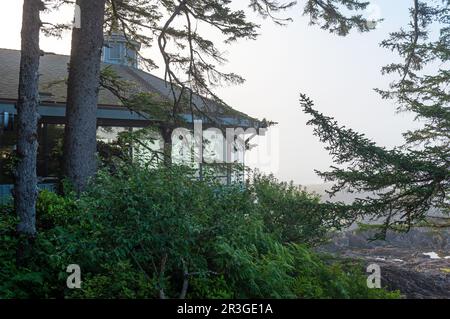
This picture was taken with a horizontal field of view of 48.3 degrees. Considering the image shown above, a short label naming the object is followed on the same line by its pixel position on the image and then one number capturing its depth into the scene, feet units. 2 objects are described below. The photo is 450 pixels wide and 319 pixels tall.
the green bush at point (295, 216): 39.04
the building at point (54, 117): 50.80
